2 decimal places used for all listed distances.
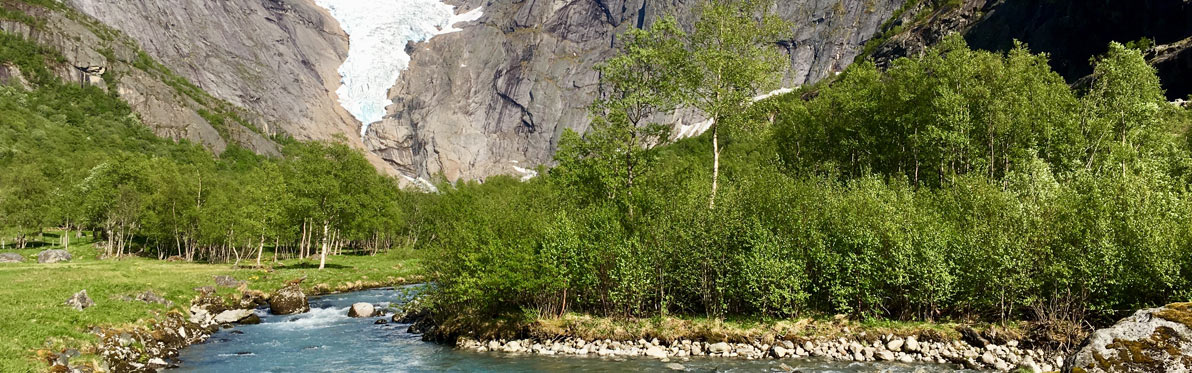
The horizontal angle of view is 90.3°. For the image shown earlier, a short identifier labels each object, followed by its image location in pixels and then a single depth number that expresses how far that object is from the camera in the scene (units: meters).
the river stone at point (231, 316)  39.28
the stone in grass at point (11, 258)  62.05
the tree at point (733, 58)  39.72
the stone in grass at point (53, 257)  63.99
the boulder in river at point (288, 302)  43.97
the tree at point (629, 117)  39.91
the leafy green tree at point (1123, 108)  38.62
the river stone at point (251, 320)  39.94
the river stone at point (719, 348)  29.22
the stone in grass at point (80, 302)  29.38
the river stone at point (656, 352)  29.20
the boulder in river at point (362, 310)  43.82
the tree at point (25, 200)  75.38
